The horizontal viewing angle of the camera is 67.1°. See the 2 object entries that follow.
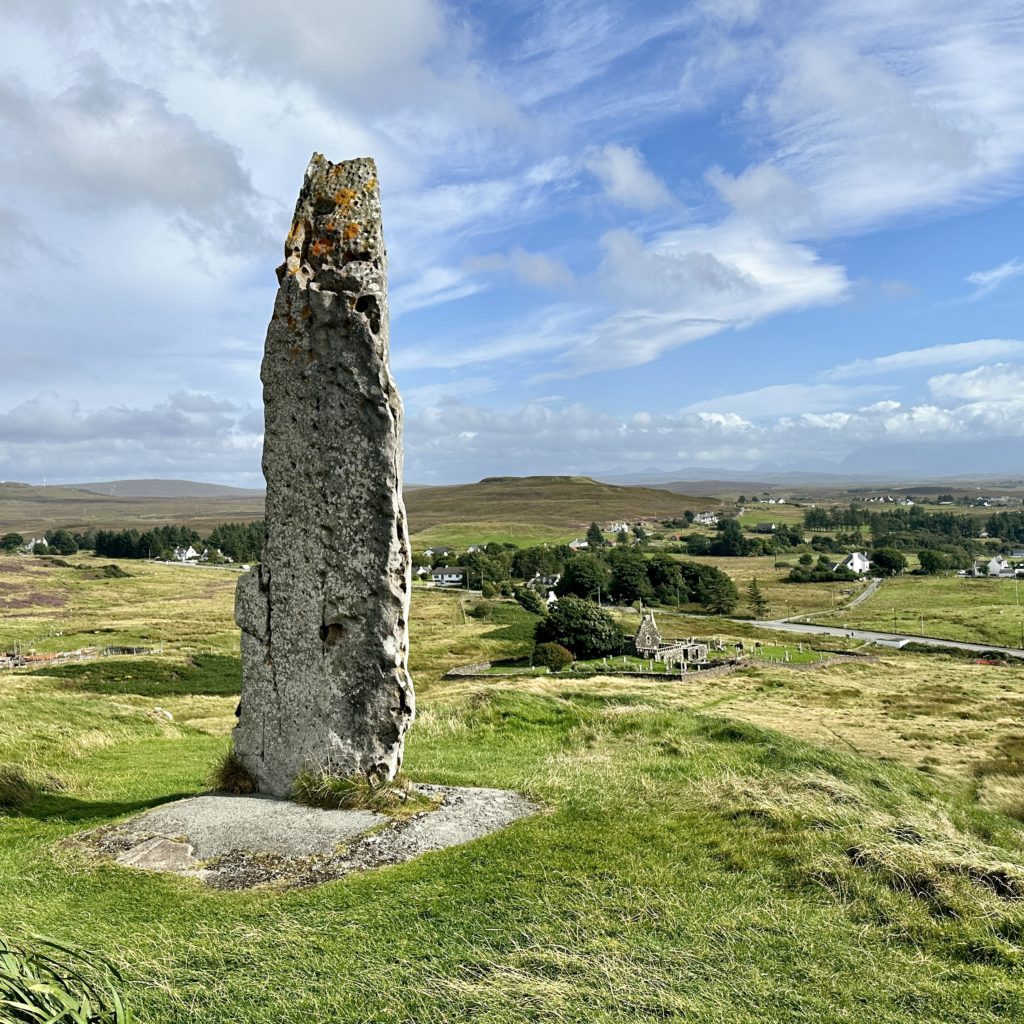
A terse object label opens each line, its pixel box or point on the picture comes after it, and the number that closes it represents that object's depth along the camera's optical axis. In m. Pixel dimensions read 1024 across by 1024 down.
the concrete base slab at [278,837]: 9.83
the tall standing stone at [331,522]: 12.24
